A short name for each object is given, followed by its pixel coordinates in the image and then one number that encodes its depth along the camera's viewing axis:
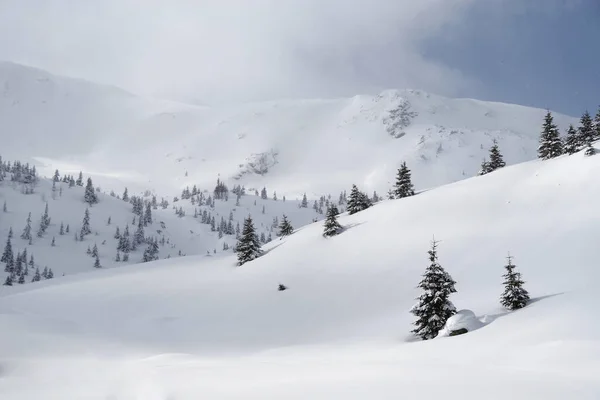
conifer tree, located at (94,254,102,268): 157.00
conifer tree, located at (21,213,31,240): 165.75
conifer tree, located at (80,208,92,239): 180.60
